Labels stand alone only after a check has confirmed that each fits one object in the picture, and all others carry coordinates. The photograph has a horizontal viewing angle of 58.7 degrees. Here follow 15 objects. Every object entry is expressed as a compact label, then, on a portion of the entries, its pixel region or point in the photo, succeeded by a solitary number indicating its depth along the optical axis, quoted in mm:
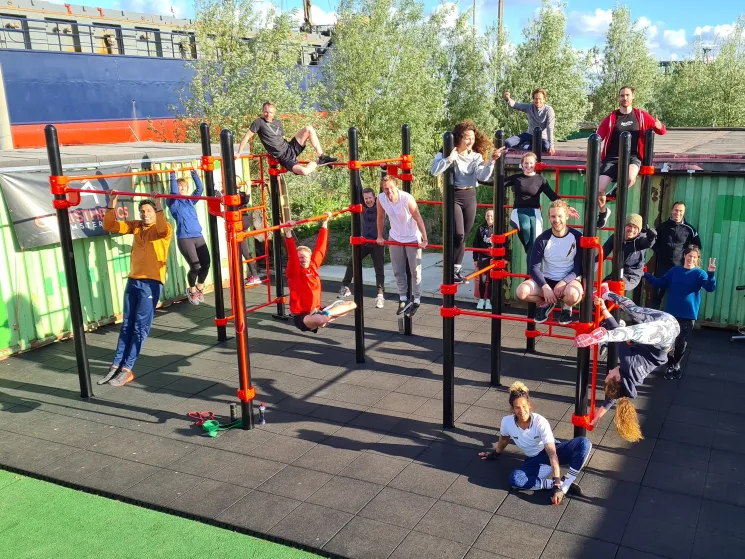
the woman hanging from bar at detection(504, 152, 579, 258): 8297
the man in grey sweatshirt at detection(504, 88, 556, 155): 10266
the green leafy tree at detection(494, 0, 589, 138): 23031
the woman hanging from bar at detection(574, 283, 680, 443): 6125
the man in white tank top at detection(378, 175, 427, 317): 8508
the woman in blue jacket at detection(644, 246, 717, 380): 8125
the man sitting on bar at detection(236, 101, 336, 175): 9211
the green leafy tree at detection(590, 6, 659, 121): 27516
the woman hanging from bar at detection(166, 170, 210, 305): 10164
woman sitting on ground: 5625
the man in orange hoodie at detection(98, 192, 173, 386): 8164
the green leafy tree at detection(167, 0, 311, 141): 16516
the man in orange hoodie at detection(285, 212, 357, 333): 7523
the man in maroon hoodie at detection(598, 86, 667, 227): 8594
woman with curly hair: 7746
